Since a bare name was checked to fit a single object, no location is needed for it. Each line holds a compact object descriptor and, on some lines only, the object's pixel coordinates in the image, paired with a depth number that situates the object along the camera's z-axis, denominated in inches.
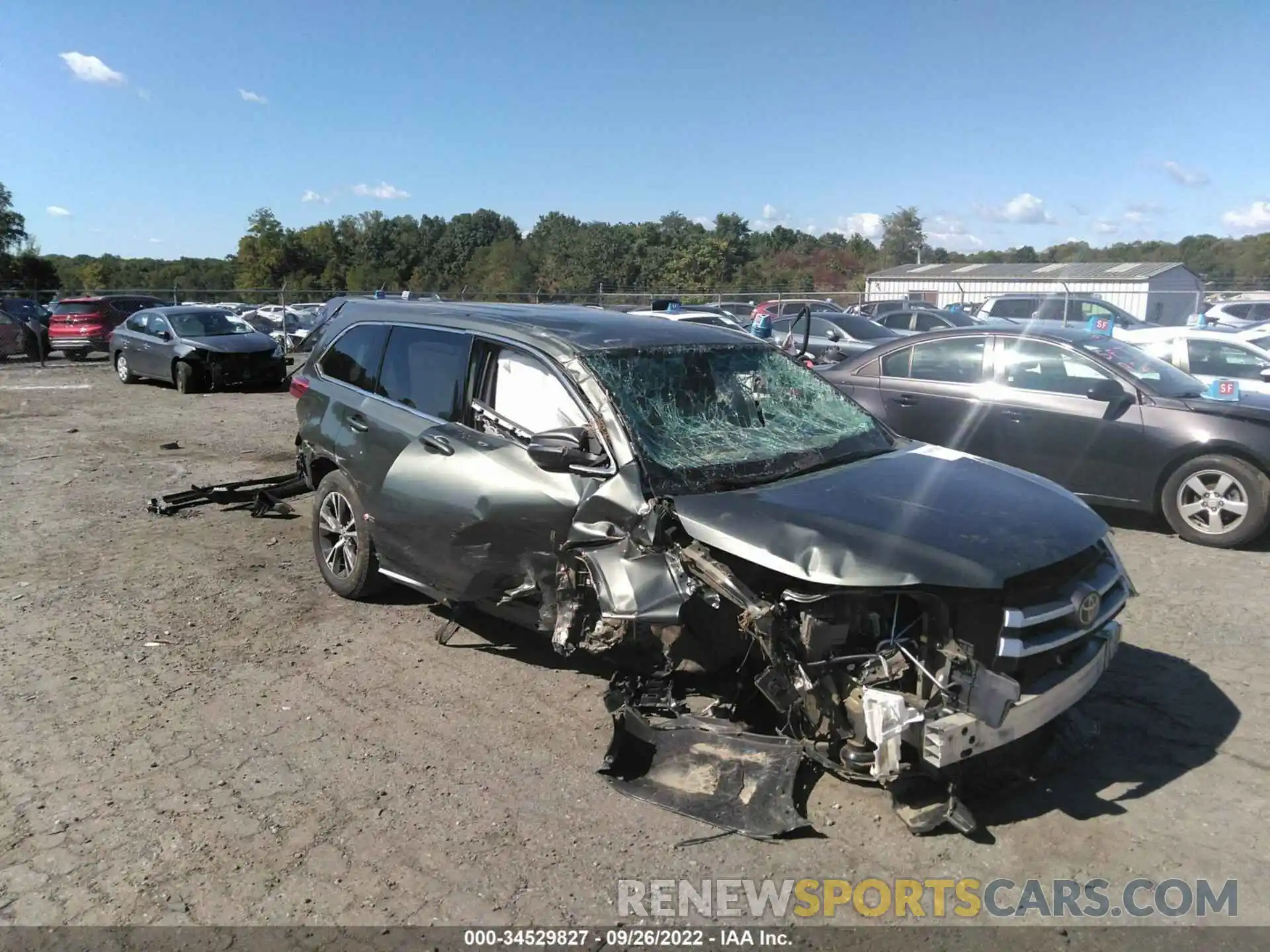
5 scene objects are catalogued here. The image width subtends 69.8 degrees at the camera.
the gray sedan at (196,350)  678.5
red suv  966.4
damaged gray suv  130.1
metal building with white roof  1234.0
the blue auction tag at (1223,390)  282.7
